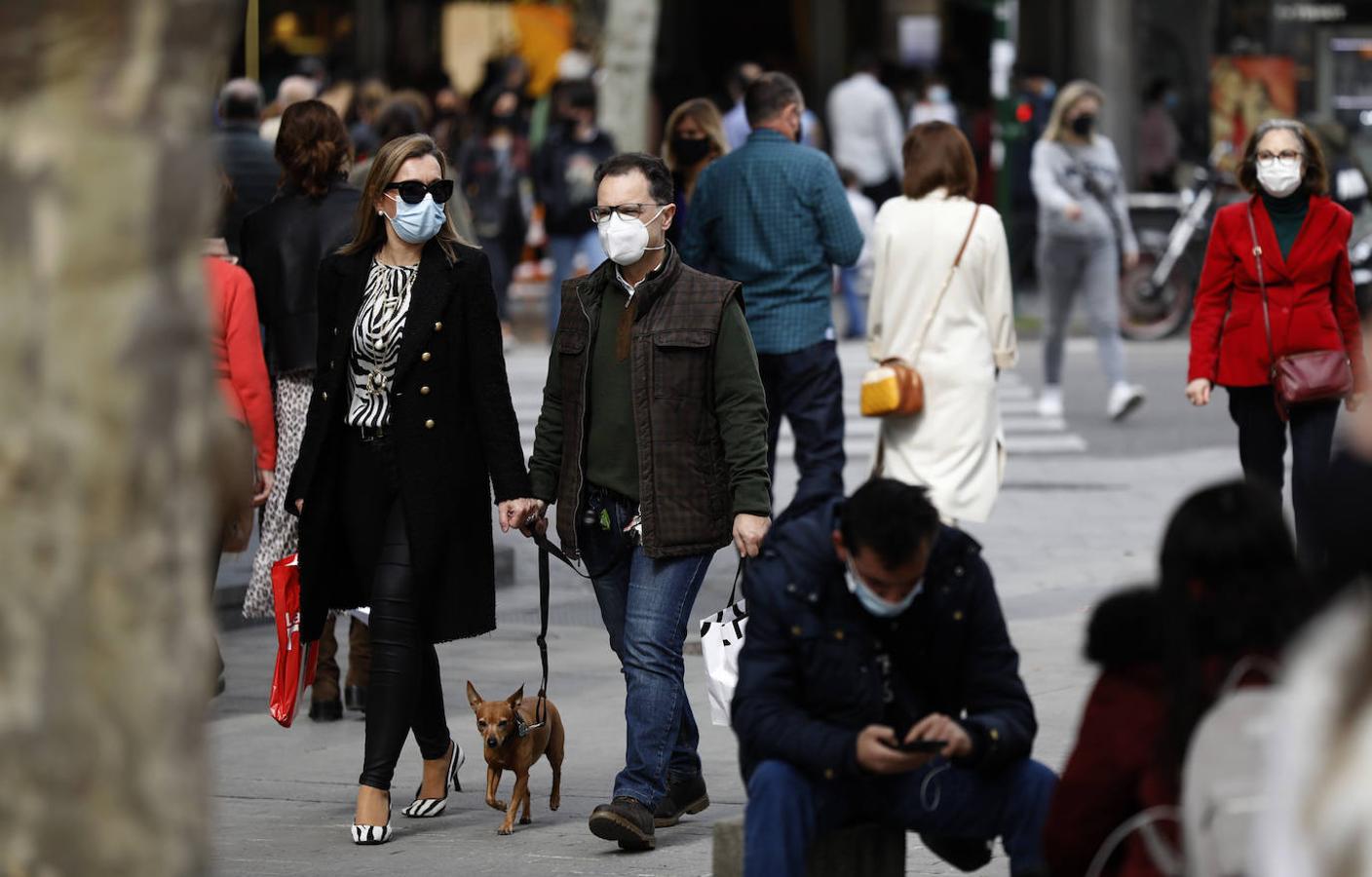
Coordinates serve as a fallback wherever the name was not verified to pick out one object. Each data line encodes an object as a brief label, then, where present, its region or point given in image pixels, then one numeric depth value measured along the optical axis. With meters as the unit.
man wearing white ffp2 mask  12.41
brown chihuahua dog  12.71
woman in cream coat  17.80
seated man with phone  9.44
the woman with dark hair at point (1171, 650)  7.71
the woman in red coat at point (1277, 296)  17.08
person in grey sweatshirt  28.53
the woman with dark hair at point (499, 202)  36.56
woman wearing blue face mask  12.79
